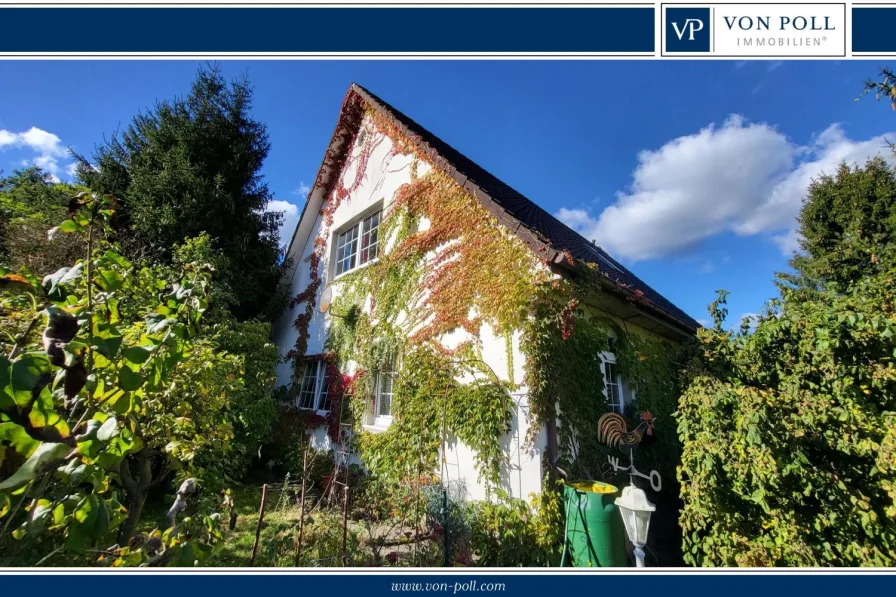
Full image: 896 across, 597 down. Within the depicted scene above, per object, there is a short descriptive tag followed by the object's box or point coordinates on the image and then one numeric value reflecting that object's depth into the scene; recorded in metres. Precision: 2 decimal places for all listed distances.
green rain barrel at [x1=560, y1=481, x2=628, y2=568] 3.96
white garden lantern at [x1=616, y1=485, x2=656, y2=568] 3.42
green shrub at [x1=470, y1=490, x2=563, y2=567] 4.28
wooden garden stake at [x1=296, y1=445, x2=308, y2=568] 3.62
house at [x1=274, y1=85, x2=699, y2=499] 5.01
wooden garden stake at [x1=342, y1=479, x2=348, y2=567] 3.74
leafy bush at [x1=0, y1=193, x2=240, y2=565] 0.99
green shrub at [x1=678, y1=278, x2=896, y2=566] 3.42
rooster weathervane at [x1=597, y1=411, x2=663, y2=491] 5.22
